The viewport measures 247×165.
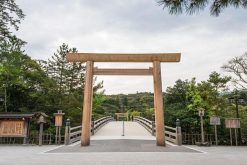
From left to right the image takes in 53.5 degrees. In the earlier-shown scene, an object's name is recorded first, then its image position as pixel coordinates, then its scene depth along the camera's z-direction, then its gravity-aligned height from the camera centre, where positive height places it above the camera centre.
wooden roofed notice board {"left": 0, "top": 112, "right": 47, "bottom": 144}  13.66 -0.91
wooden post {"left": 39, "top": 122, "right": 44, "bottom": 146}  12.85 -1.39
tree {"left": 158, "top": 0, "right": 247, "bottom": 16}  4.23 +1.80
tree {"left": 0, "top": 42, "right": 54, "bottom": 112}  17.58 +1.79
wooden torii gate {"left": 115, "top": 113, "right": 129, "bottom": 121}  34.62 -1.01
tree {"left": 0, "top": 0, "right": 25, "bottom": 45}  10.64 +3.86
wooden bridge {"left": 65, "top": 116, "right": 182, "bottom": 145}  12.73 -1.71
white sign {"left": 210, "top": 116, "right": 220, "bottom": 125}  13.27 -0.65
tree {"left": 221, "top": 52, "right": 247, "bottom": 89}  20.06 +3.44
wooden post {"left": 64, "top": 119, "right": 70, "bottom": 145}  12.48 -1.39
